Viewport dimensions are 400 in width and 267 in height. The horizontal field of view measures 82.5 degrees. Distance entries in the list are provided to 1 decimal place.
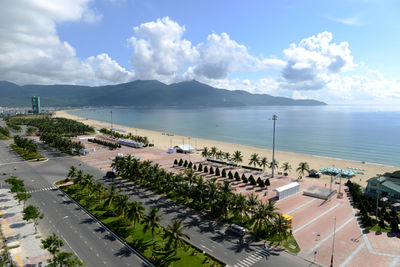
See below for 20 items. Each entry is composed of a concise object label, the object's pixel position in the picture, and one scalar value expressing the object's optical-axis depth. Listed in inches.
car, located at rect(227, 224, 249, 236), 1492.4
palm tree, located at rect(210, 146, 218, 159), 3581.7
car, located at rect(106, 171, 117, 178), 2573.8
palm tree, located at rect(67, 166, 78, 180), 2138.9
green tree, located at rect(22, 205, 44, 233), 1435.8
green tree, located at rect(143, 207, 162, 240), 1338.6
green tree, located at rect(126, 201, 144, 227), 1453.0
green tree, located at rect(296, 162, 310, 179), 2893.7
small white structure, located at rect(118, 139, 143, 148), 4461.1
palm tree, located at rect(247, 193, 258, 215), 1595.7
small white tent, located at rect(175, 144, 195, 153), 4141.2
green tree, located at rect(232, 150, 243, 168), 3245.6
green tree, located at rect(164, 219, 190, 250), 1248.2
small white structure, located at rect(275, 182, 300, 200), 2098.9
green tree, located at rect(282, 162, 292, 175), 3022.9
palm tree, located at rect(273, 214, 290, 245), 1382.9
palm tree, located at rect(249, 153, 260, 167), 3161.9
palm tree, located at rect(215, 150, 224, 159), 3592.5
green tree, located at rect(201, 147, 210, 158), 3581.2
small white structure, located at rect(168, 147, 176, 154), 4025.6
